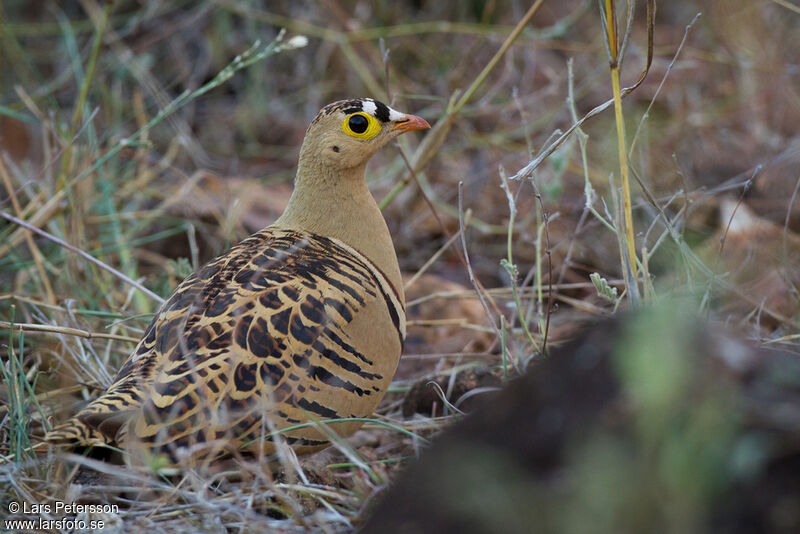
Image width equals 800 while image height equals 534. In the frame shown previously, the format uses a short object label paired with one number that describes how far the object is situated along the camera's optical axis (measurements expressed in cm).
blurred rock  450
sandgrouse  577
